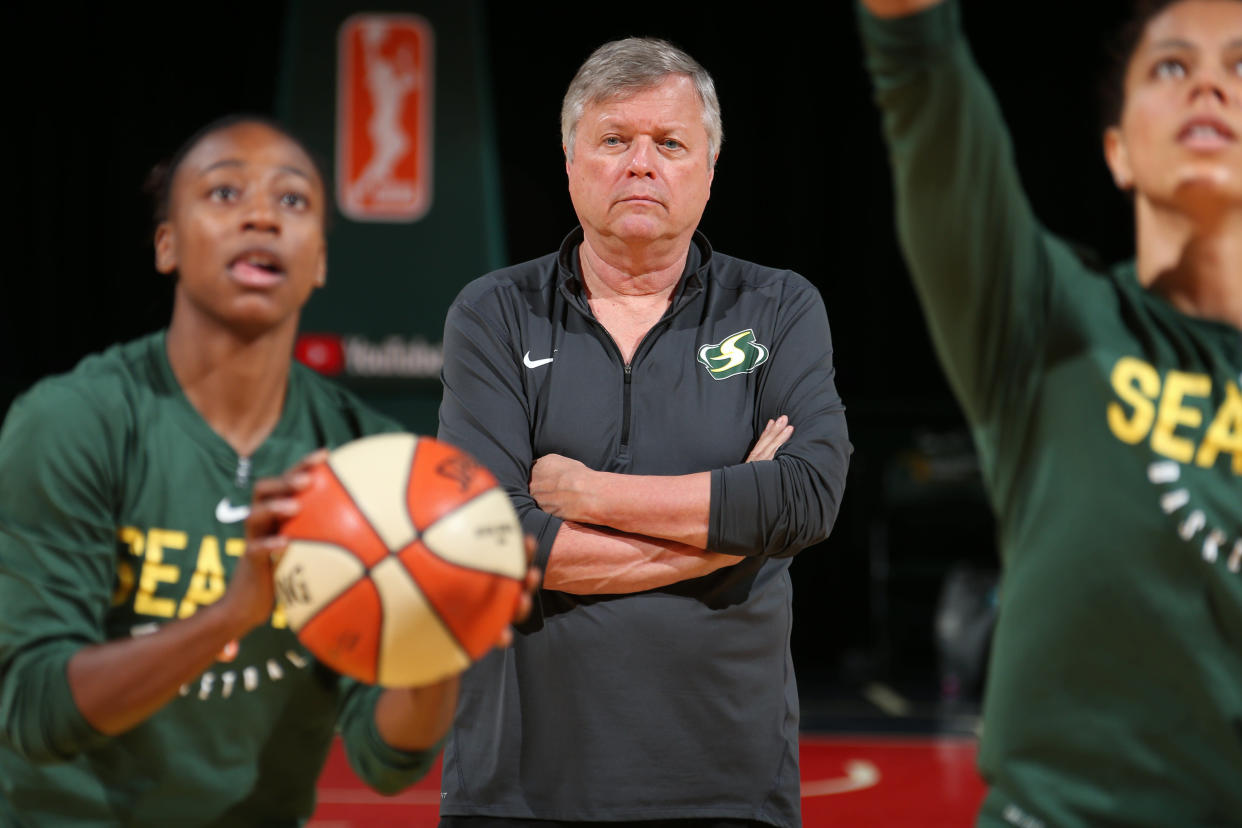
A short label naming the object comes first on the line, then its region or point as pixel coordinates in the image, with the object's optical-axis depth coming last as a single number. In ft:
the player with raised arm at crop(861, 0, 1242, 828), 12.66
